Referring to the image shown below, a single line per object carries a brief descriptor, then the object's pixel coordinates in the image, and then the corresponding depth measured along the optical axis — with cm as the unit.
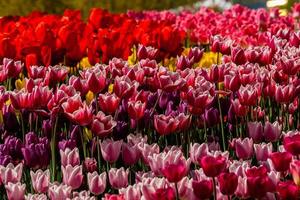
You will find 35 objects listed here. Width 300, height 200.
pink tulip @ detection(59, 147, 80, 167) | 515
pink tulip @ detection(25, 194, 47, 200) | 435
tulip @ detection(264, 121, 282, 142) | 574
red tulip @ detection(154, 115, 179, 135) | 561
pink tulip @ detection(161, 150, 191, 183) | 413
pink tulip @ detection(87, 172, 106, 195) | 463
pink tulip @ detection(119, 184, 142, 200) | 408
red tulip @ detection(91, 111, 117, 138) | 543
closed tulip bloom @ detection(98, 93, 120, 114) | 588
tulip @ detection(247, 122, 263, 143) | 580
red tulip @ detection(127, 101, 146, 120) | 589
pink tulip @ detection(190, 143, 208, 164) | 501
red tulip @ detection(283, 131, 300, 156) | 455
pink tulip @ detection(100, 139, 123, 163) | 524
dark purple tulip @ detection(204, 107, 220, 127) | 630
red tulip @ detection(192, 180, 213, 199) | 397
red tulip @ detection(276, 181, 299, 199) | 391
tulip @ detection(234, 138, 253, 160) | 525
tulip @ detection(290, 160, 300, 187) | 417
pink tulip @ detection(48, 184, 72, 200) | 440
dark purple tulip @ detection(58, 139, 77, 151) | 565
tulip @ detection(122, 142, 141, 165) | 522
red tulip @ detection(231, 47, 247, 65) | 749
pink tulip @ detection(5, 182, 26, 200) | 449
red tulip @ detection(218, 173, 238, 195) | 399
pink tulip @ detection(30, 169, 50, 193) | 470
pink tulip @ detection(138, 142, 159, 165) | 512
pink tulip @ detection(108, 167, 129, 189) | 477
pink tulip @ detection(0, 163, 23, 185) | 482
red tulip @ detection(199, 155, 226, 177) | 418
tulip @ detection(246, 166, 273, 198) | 399
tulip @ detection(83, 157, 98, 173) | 536
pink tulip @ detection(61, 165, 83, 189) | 469
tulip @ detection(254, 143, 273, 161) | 518
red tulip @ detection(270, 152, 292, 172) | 436
